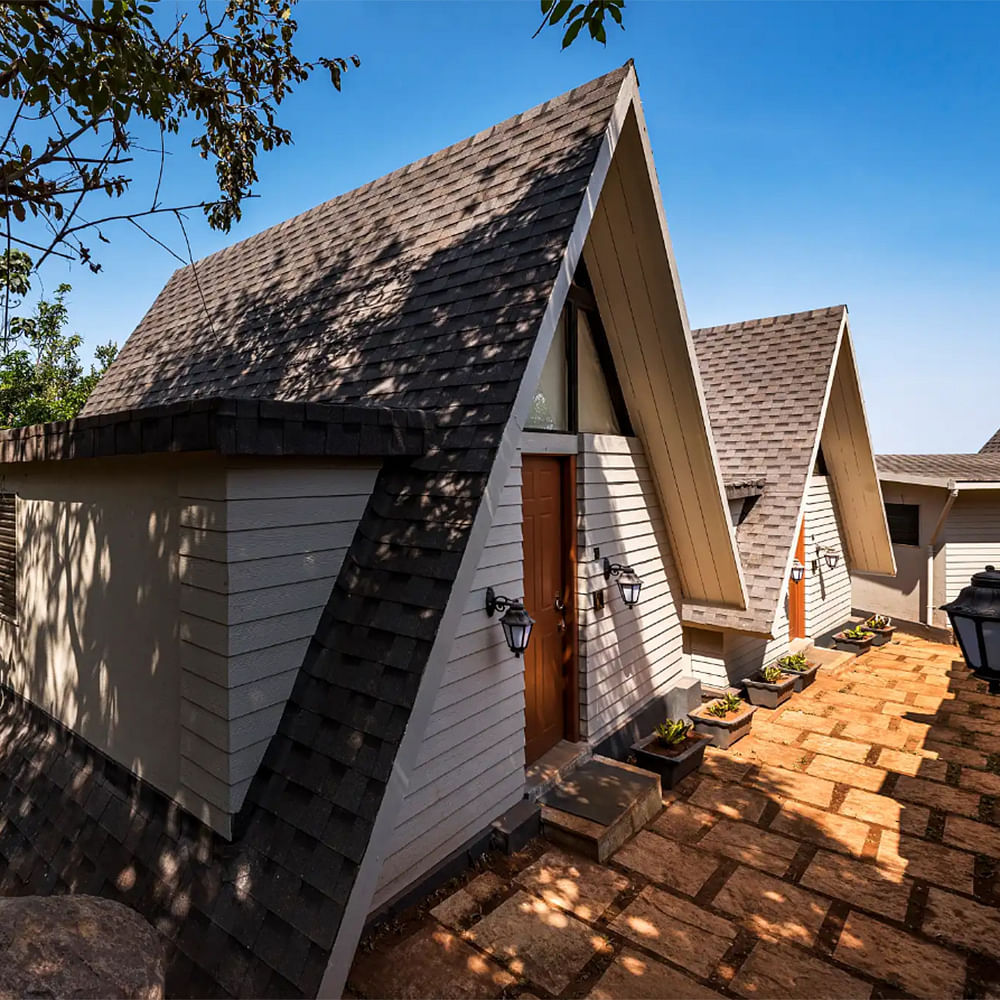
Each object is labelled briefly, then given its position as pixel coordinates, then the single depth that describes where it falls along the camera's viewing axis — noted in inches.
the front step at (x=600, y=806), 186.2
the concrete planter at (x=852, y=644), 448.1
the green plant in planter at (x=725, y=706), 284.2
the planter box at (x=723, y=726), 273.0
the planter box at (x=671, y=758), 232.7
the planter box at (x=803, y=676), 352.8
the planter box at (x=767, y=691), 326.6
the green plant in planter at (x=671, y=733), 243.9
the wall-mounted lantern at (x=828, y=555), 446.1
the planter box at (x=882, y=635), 471.8
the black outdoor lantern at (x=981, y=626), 104.0
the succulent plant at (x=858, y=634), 455.5
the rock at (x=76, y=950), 81.1
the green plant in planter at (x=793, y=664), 357.1
